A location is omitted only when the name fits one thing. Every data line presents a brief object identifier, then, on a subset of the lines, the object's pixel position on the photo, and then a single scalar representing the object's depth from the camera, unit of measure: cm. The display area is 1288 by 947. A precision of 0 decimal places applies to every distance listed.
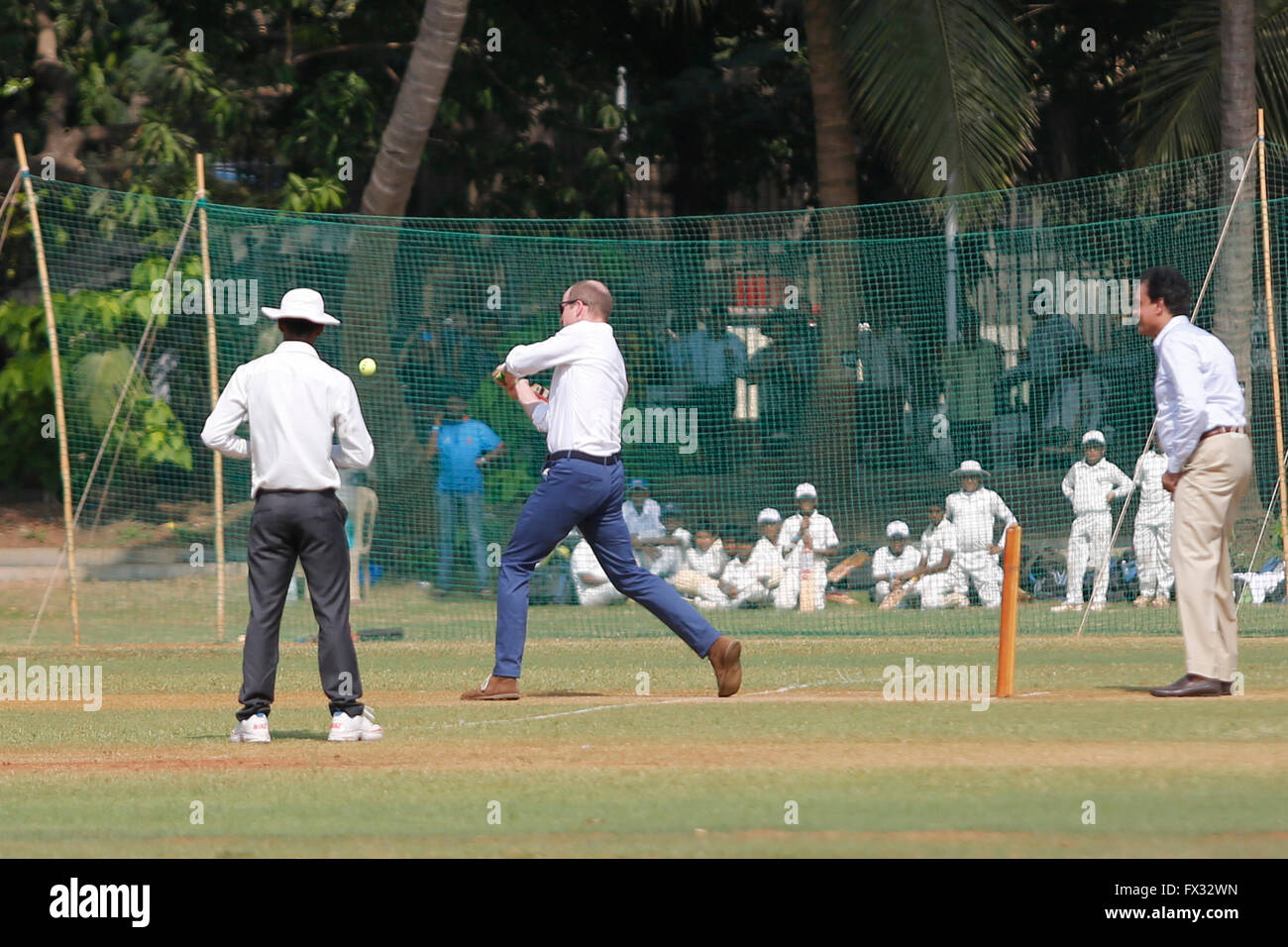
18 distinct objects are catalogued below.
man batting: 944
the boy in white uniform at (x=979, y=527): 1630
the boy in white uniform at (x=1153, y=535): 1591
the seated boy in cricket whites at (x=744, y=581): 1659
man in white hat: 819
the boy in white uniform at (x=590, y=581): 1648
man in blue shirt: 1603
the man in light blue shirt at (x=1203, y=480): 944
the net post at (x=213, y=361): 1385
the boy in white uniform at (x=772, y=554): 1659
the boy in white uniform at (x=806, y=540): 1667
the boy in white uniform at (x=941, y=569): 1630
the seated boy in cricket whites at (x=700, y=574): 1666
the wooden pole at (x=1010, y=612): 950
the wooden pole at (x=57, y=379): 1327
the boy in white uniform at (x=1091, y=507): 1595
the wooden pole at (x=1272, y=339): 1392
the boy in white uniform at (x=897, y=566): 1647
